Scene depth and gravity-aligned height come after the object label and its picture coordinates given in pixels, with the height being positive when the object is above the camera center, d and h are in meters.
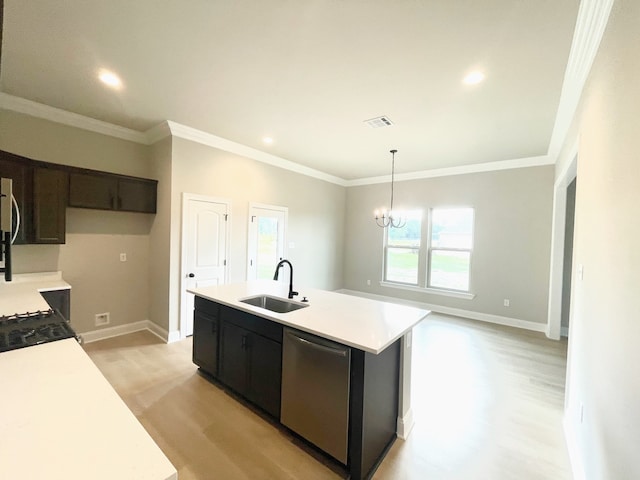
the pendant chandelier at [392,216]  6.03 +0.46
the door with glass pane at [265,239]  4.64 -0.10
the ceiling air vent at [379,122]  3.26 +1.44
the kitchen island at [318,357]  1.66 -0.93
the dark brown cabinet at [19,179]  2.64 +0.47
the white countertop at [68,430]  0.66 -0.60
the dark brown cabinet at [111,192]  3.27 +0.47
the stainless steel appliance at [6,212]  1.44 +0.07
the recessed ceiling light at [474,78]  2.32 +1.44
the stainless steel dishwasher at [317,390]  1.69 -1.05
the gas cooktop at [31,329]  1.37 -0.60
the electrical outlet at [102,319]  3.62 -1.24
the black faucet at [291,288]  2.54 -0.52
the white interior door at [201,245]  3.75 -0.21
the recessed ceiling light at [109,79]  2.48 +1.42
